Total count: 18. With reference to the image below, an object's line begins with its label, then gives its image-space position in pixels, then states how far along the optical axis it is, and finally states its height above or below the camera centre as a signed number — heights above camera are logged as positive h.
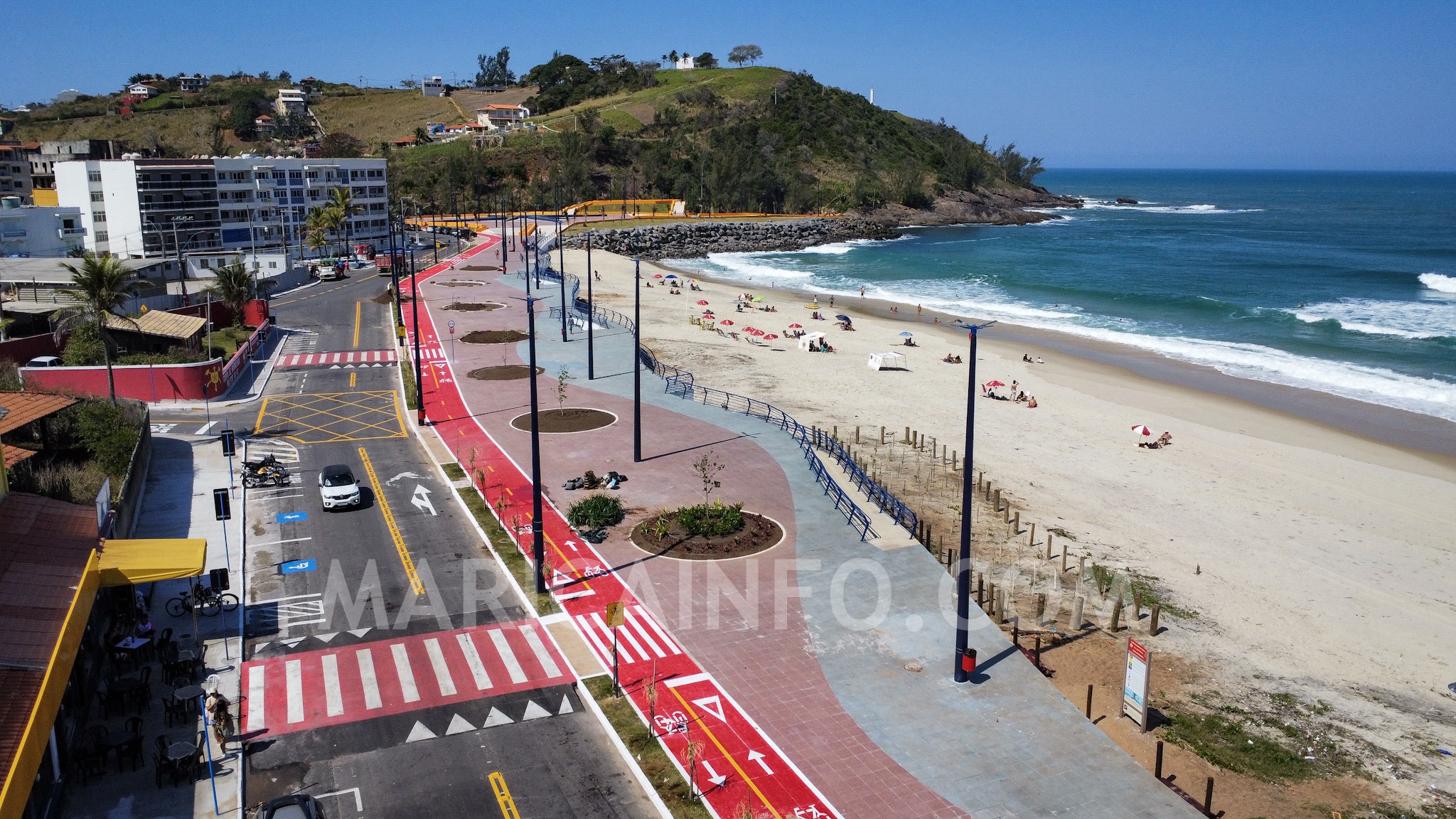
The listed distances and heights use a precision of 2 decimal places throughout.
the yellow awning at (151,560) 21.42 -7.67
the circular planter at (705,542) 27.72 -9.20
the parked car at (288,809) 15.59 -9.38
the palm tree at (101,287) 38.00 -2.58
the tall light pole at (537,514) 24.16 -7.24
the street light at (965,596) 20.64 -8.01
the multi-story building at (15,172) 129.25 +6.59
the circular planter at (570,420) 39.72 -8.18
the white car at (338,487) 31.08 -8.48
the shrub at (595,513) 29.44 -8.77
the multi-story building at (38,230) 75.44 -0.72
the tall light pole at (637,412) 32.81 -6.55
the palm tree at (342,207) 99.88 +1.67
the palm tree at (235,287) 56.97 -3.83
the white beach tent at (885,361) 56.38 -7.90
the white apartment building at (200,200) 98.25 +2.26
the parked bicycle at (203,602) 24.11 -9.46
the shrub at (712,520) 28.56 -8.72
